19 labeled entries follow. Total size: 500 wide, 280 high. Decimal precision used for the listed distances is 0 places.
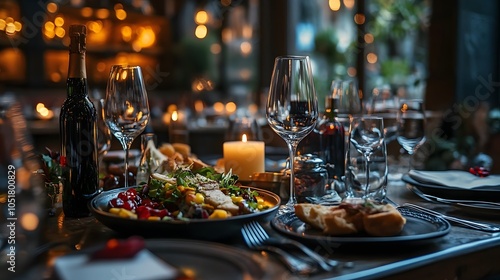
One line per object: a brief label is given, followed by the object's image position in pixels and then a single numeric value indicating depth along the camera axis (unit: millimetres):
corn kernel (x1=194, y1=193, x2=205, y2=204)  920
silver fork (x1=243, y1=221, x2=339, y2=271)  708
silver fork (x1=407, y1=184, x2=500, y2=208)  1096
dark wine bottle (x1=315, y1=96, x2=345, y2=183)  1405
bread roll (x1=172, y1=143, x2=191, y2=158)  1672
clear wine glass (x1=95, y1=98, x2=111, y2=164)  1522
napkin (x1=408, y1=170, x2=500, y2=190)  1251
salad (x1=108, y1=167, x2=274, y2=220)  890
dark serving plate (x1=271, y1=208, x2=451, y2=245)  786
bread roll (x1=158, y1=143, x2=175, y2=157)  1546
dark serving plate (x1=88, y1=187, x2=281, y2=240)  812
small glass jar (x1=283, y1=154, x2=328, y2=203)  1201
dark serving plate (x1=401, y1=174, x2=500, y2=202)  1187
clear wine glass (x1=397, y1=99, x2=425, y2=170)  1555
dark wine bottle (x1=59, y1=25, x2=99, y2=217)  1069
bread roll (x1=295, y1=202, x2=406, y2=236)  824
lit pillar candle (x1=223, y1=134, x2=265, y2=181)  1374
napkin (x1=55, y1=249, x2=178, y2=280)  550
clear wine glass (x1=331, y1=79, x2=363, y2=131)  1694
